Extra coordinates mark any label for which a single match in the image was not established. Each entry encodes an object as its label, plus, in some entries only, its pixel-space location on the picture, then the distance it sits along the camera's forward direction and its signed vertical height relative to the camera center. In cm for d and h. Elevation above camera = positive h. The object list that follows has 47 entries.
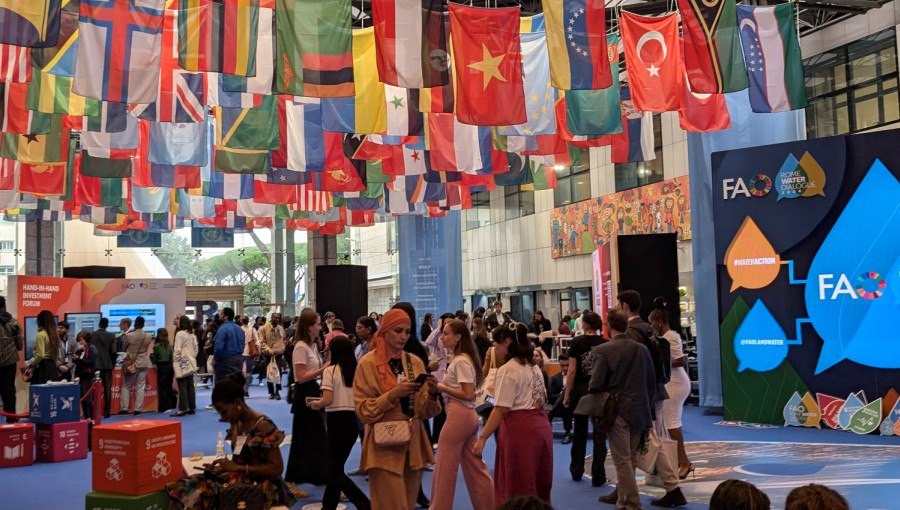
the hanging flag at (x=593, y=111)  1160 +243
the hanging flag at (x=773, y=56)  1096 +293
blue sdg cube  1012 -113
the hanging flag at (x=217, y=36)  908 +285
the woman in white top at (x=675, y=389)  788 -92
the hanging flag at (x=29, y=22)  803 +268
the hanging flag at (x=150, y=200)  1800 +221
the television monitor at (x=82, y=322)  1656 -30
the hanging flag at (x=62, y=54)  927 +283
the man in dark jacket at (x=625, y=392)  647 -77
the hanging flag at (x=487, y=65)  1001 +268
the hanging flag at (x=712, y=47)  1045 +291
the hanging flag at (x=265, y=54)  971 +279
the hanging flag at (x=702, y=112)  1209 +247
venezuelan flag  1006 +291
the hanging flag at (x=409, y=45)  942 +277
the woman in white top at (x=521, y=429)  579 -92
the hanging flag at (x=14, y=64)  988 +282
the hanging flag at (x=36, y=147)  1288 +242
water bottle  515 -88
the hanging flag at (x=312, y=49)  945 +276
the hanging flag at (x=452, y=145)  1310 +231
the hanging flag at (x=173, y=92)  1076 +269
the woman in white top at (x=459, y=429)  562 -89
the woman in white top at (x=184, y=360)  1433 -95
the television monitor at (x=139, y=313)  1759 -18
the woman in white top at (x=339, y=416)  591 -84
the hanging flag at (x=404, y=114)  1149 +245
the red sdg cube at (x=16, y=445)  975 -155
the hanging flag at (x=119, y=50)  898 +269
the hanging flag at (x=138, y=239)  2669 +204
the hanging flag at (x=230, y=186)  1673 +228
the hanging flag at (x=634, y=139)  1429 +251
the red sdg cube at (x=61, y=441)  1005 -158
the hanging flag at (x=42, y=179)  1498 +224
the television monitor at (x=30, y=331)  1522 -41
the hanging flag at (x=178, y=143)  1260 +236
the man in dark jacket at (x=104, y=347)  1384 -67
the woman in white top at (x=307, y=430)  772 -119
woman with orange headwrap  503 -64
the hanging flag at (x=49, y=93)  1063 +266
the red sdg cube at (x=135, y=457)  487 -88
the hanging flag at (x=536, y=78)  1165 +291
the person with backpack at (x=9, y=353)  1095 -57
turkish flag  1100 +293
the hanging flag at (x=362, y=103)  1109 +252
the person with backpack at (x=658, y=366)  682 -66
